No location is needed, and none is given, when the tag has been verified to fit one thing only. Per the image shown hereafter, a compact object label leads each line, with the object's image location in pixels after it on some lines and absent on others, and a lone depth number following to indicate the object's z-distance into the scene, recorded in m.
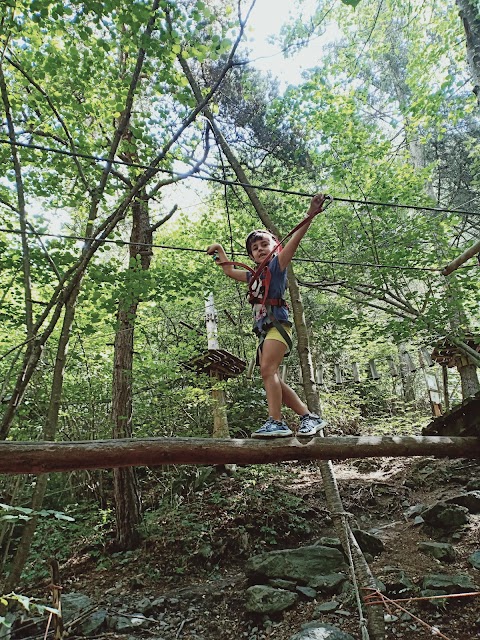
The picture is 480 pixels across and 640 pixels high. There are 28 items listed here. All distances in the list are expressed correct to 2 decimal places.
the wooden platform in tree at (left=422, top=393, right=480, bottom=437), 3.37
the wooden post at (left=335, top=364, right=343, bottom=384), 13.05
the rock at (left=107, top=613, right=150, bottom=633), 4.22
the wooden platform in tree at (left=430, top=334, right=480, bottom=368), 7.60
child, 2.62
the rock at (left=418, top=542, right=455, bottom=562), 4.82
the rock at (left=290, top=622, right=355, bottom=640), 3.52
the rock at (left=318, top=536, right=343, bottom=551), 5.39
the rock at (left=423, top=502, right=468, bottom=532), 5.45
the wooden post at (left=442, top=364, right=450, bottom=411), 8.51
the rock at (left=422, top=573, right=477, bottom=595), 3.98
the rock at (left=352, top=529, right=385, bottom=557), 5.27
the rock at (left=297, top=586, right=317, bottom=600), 4.47
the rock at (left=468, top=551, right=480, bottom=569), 4.47
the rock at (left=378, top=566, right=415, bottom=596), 4.22
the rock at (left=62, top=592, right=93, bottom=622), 4.22
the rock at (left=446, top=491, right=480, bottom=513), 5.77
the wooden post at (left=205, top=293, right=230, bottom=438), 7.66
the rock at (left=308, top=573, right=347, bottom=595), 4.54
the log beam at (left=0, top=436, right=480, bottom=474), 2.13
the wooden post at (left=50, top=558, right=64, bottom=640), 2.32
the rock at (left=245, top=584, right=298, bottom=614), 4.33
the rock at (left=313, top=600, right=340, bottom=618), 4.17
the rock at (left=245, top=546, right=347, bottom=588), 4.78
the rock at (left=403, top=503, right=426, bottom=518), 6.18
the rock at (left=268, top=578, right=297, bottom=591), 4.62
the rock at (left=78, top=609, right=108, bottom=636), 4.14
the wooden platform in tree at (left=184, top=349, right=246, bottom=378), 7.52
